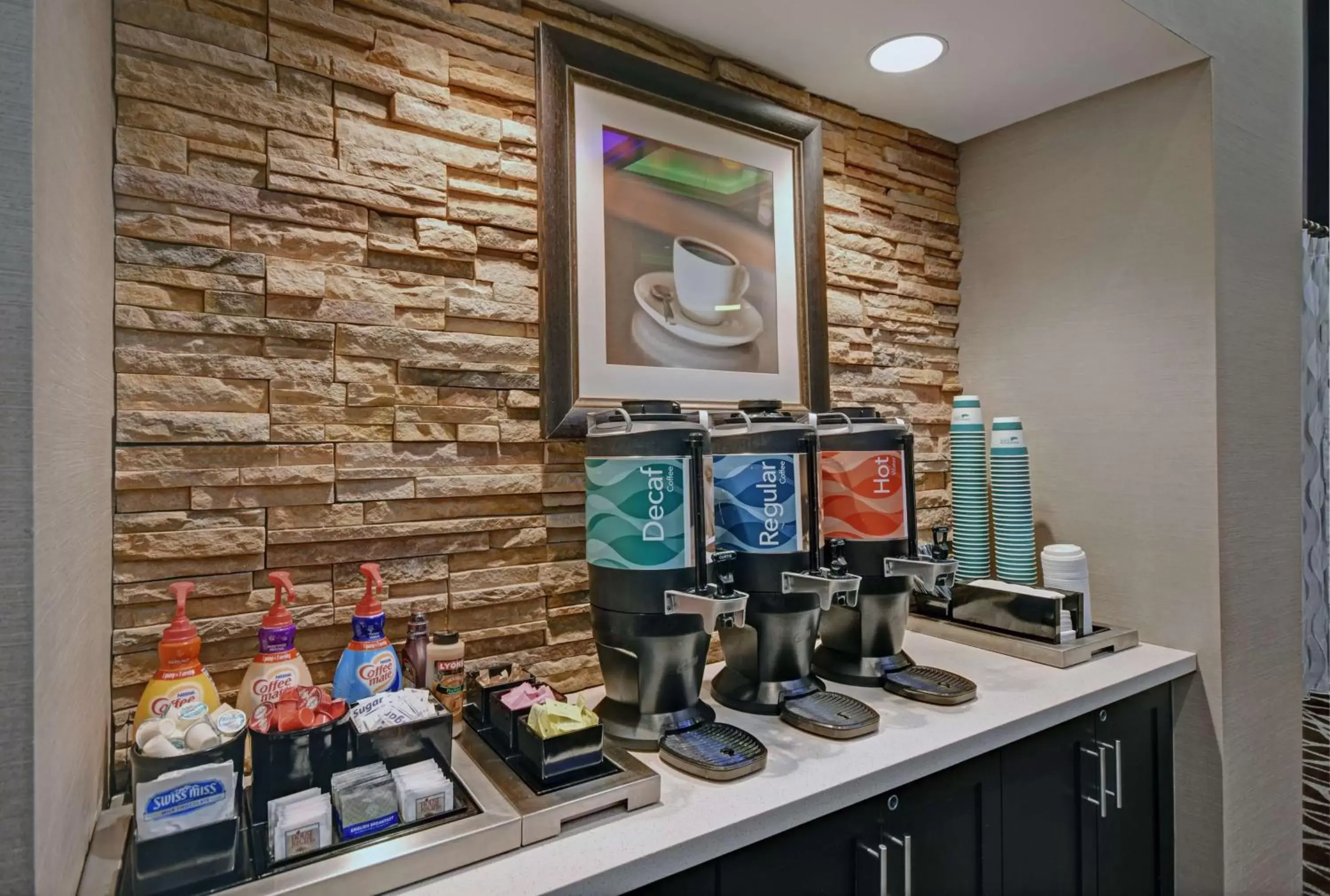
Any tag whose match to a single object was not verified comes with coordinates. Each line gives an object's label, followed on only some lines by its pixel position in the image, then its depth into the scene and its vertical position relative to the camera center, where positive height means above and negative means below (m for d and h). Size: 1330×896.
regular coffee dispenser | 1.30 -0.18
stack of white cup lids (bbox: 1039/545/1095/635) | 1.69 -0.30
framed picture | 1.44 +0.47
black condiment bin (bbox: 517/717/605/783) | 0.96 -0.41
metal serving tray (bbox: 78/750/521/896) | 0.77 -0.45
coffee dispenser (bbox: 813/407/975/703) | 1.46 -0.17
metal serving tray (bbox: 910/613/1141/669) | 1.57 -0.46
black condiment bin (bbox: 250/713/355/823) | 0.87 -0.37
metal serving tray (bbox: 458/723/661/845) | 0.90 -0.45
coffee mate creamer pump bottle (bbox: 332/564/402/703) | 1.08 -0.31
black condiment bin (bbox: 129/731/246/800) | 0.78 -0.33
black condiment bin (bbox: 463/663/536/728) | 1.16 -0.41
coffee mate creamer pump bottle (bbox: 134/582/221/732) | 0.93 -0.29
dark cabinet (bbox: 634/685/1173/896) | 1.03 -0.65
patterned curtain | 3.64 -0.12
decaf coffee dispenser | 1.15 -0.21
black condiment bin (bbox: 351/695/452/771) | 0.92 -0.38
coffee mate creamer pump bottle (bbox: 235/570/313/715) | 1.02 -0.30
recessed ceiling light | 1.66 +0.93
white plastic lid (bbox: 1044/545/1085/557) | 1.70 -0.25
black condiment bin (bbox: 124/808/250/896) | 0.74 -0.42
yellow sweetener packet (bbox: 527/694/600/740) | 0.98 -0.37
